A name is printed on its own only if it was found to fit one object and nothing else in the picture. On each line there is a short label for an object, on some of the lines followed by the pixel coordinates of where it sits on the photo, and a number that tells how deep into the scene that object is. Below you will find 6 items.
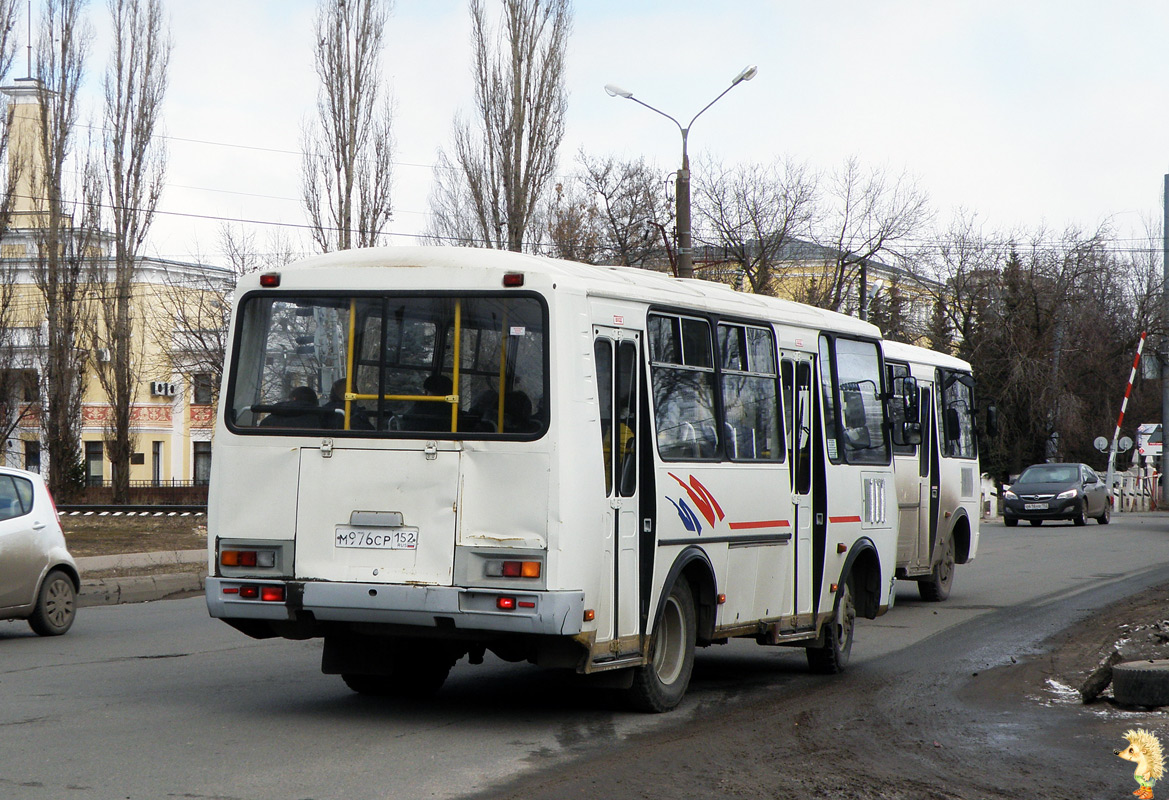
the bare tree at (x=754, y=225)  47.91
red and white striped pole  45.61
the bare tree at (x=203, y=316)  47.38
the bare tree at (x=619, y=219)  47.72
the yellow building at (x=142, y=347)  36.59
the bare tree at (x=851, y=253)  49.16
